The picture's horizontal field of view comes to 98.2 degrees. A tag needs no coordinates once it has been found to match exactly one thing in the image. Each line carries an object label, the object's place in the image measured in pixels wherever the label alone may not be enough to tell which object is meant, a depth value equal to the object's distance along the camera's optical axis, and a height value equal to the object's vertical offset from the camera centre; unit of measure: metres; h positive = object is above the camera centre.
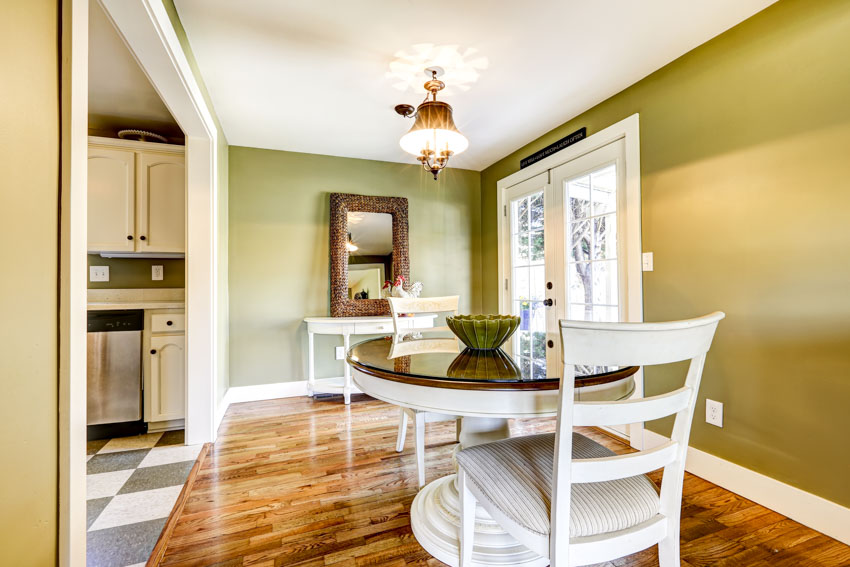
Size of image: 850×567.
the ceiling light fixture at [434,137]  1.98 +0.83
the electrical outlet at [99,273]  2.81 +0.13
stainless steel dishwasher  2.42 -0.51
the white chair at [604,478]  0.84 -0.55
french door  2.47 +0.31
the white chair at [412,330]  1.79 -0.22
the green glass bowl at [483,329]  1.45 -0.17
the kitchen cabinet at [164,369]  2.54 -0.55
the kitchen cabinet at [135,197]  2.56 +0.66
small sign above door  2.80 +1.16
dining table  1.06 -0.33
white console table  3.23 -0.37
